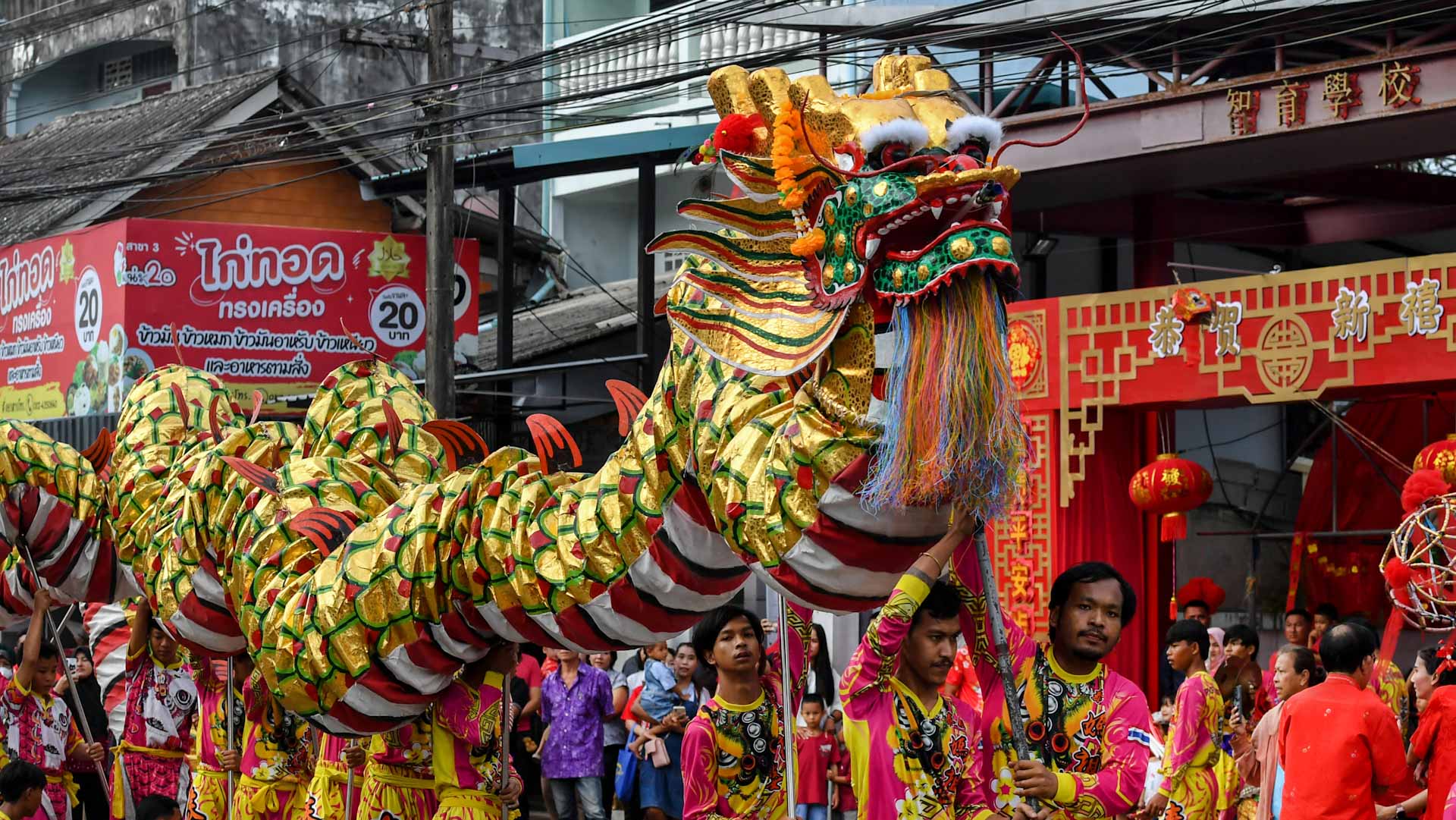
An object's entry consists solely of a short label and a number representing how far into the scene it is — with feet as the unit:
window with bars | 76.95
